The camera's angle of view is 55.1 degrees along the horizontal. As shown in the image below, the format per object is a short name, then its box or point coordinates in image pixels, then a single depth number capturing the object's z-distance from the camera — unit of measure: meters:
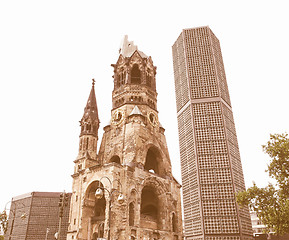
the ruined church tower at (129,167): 38.56
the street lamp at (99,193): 19.87
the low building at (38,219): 74.69
